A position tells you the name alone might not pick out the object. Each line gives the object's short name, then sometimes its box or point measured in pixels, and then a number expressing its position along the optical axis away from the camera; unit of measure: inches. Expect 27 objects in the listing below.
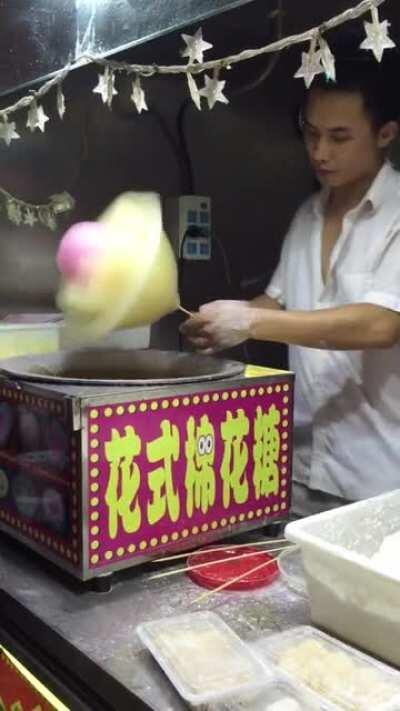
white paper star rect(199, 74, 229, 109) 38.9
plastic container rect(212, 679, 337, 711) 26.0
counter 29.9
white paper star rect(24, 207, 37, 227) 65.2
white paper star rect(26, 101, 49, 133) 48.9
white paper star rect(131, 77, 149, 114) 43.1
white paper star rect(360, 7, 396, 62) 30.1
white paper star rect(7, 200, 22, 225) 63.3
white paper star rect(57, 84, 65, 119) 47.7
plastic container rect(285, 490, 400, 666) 28.8
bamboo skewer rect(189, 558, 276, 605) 37.0
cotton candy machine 35.8
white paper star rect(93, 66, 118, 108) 45.1
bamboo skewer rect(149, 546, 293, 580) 39.6
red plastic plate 38.1
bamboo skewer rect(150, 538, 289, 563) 40.6
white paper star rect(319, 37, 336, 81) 32.9
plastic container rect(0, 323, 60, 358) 56.3
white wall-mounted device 74.2
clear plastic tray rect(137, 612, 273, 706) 26.9
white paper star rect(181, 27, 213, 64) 37.7
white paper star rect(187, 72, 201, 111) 39.3
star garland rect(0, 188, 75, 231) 63.4
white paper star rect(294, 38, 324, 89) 33.1
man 52.8
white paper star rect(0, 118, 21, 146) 55.4
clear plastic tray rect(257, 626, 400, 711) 26.2
